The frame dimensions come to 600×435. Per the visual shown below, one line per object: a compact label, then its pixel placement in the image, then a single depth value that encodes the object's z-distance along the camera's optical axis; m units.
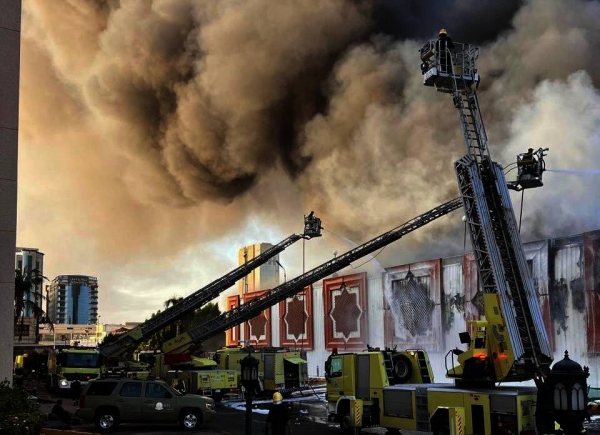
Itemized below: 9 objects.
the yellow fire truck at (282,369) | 32.50
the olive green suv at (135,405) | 20.17
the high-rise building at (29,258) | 152.98
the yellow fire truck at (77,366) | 35.28
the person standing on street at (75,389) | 30.67
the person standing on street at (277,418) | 12.37
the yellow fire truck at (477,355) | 14.23
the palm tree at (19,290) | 61.66
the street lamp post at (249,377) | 12.33
